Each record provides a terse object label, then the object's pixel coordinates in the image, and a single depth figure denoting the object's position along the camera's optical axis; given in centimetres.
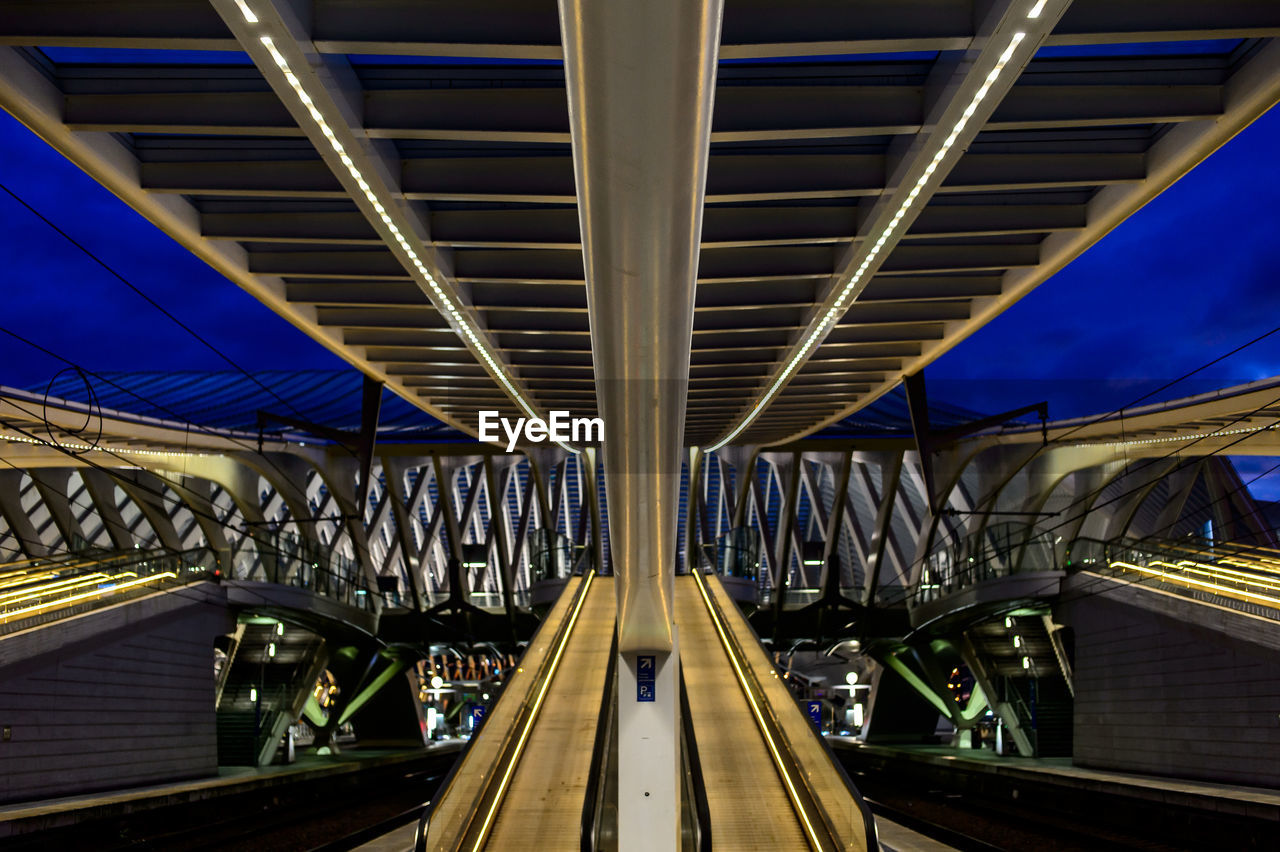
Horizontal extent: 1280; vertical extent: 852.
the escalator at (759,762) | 1041
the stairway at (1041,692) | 2656
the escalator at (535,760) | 1028
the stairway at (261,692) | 2739
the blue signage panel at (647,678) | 1188
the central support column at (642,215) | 362
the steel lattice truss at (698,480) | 2302
